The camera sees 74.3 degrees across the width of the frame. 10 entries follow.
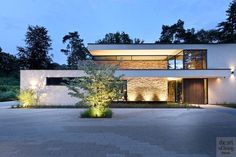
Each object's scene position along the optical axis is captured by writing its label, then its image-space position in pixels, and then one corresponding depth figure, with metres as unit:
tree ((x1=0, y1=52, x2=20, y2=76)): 26.40
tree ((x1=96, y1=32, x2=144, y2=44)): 28.57
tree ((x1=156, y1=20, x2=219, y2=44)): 27.36
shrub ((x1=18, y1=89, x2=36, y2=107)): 11.85
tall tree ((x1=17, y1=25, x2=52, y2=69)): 26.52
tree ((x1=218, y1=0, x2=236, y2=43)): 25.81
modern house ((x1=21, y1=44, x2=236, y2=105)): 12.70
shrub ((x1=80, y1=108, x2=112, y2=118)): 8.21
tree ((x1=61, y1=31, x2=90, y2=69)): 30.96
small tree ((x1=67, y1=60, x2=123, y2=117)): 8.16
